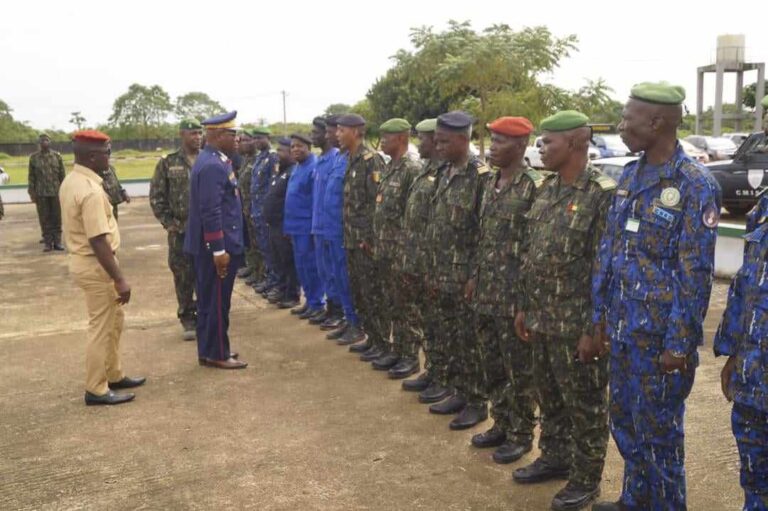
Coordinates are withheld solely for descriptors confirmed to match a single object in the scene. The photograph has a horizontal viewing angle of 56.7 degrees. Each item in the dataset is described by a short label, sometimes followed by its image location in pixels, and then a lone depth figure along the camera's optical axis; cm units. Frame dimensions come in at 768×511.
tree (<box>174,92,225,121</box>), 6594
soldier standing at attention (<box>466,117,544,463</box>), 372
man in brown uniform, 458
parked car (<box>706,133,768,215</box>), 1158
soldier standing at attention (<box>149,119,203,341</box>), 664
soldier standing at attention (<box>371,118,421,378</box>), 526
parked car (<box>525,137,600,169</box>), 2162
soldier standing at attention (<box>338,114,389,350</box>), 576
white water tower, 4216
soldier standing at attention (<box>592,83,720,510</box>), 267
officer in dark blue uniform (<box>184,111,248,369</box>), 539
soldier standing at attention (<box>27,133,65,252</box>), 1153
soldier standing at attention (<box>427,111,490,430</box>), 427
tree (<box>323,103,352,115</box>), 5213
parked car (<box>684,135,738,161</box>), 2448
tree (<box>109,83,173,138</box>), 5272
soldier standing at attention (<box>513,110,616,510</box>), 321
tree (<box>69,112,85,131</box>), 4516
